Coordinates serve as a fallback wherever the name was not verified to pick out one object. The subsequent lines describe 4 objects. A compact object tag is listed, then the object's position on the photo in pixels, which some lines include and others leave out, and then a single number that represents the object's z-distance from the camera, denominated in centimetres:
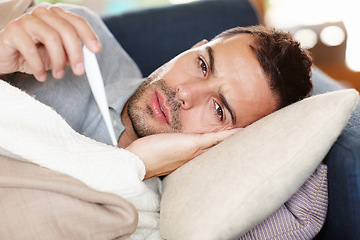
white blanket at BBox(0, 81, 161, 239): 69
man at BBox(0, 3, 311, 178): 91
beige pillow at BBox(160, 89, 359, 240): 68
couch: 160
